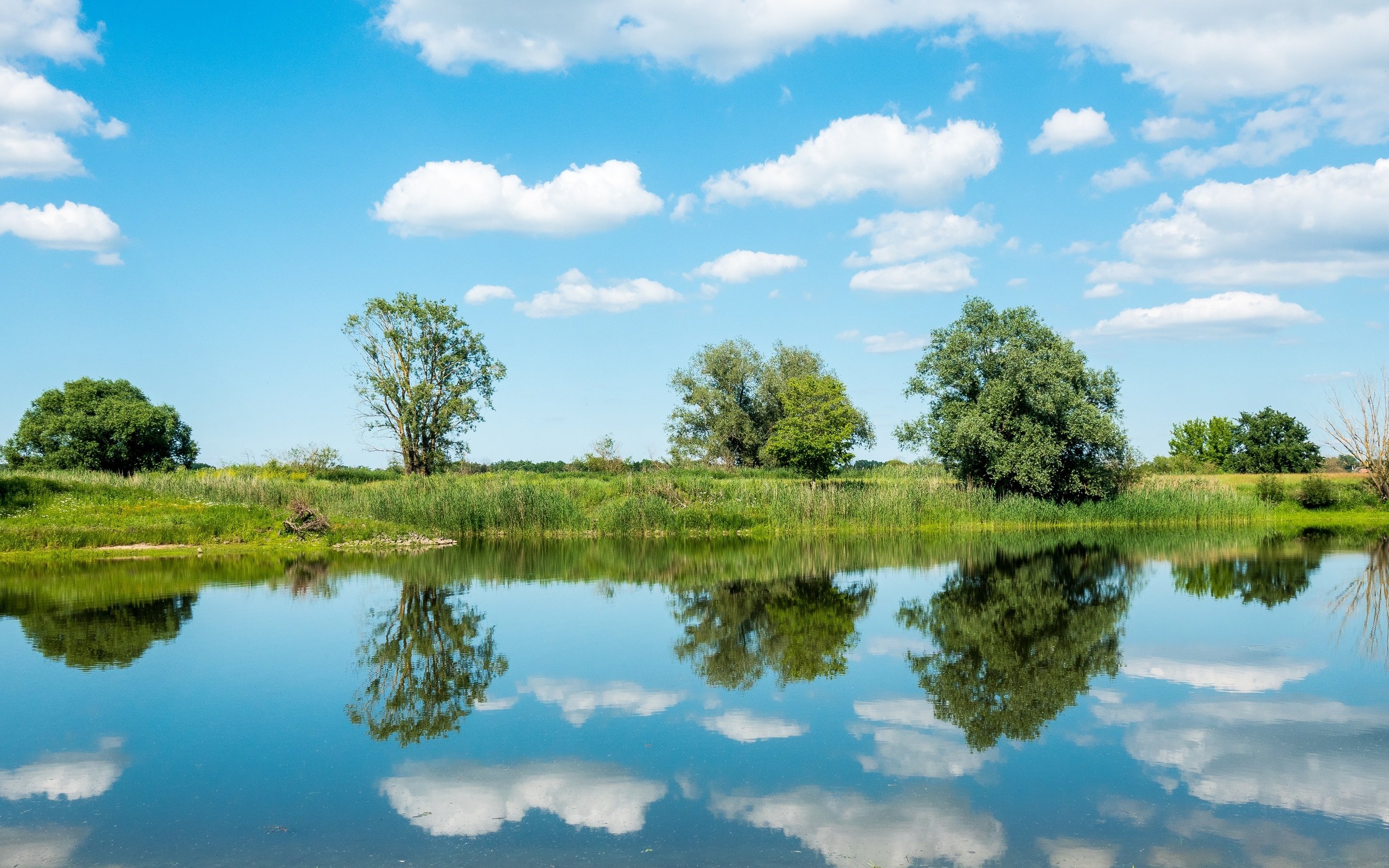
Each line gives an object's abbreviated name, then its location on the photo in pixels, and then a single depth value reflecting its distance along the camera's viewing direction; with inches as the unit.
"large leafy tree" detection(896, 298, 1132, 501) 1504.7
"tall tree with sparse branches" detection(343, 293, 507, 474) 2126.0
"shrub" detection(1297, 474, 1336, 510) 1716.3
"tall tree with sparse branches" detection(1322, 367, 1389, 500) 1764.3
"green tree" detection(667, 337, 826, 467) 2496.3
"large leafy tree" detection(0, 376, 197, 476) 2240.4
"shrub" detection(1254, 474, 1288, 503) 1710.1
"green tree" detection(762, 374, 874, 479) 1691.7
